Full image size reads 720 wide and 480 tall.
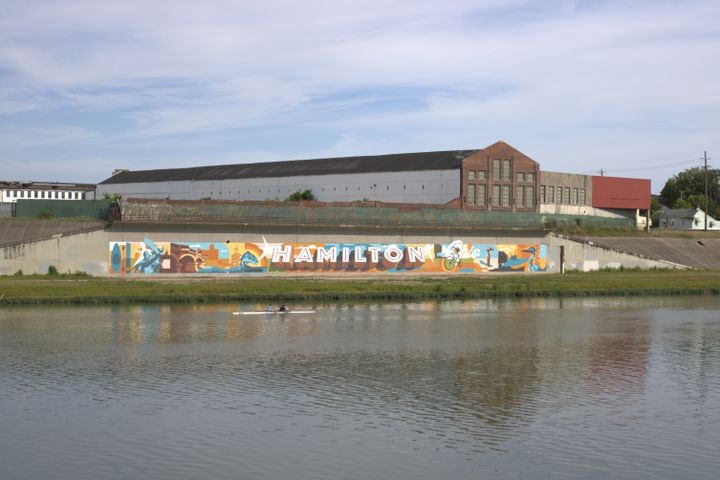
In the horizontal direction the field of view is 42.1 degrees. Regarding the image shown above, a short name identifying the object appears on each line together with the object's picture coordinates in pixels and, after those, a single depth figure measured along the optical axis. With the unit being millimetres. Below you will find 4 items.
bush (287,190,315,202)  118119
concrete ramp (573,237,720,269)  109562
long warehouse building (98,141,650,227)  112062
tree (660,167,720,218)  189150
